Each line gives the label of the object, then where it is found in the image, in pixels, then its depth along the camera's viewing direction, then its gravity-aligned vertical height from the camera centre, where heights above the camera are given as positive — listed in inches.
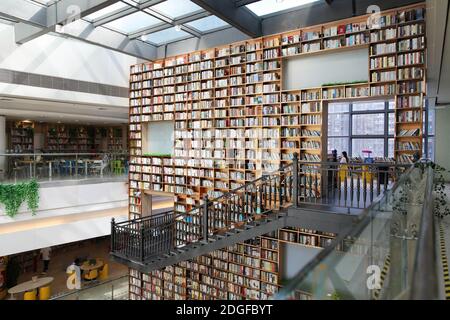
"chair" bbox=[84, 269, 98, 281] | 389.1 -163.1
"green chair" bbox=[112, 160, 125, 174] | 394.4 -25.3
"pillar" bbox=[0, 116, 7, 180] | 388.8 +17.1
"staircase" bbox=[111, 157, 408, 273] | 206.8 -71.1
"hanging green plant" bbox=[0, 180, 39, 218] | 294.5 -48.1
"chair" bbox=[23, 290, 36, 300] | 320.5 -156.5
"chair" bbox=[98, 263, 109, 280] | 401.9 -166.7
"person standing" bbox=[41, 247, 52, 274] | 411.8 -148.2
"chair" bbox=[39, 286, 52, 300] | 333.9 -159.8
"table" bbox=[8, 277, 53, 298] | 317.4 -148.8
